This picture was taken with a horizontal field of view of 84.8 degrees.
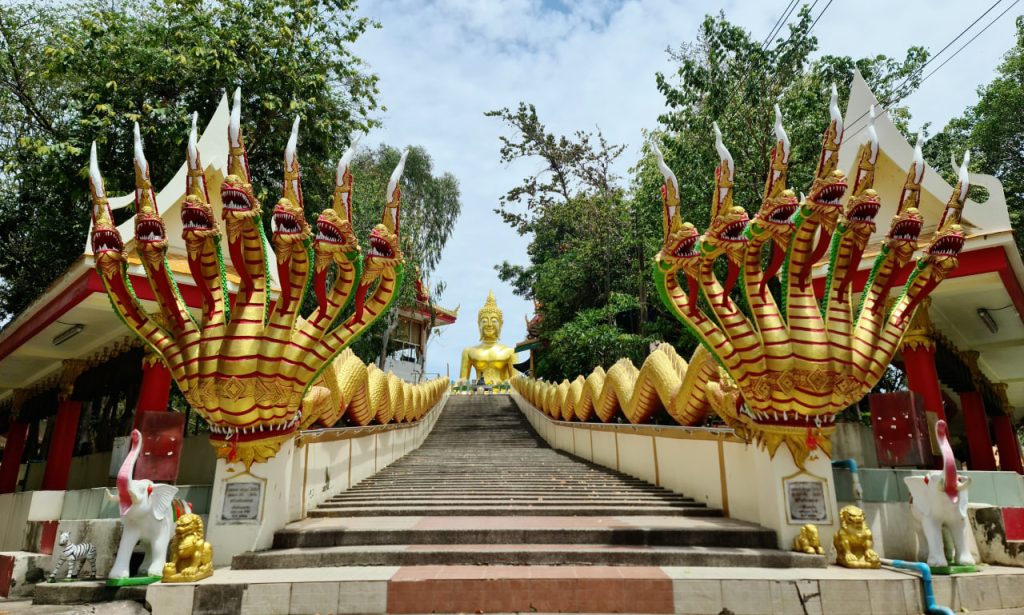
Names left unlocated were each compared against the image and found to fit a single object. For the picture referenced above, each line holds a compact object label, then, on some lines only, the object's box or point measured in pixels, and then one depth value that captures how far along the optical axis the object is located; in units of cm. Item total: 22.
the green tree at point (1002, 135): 1473
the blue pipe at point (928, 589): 427
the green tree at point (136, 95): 1080
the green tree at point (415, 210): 1978
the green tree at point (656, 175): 1291
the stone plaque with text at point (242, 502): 526
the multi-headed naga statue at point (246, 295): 508
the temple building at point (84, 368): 751
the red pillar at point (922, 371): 788
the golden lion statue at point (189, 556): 456
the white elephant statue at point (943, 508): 470
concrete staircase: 504
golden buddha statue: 2923
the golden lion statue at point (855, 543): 489
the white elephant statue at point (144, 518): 459
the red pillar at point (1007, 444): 1190
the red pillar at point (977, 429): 1023
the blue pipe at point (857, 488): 555
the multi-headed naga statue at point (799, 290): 530
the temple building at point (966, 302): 738
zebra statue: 492
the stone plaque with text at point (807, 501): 527
